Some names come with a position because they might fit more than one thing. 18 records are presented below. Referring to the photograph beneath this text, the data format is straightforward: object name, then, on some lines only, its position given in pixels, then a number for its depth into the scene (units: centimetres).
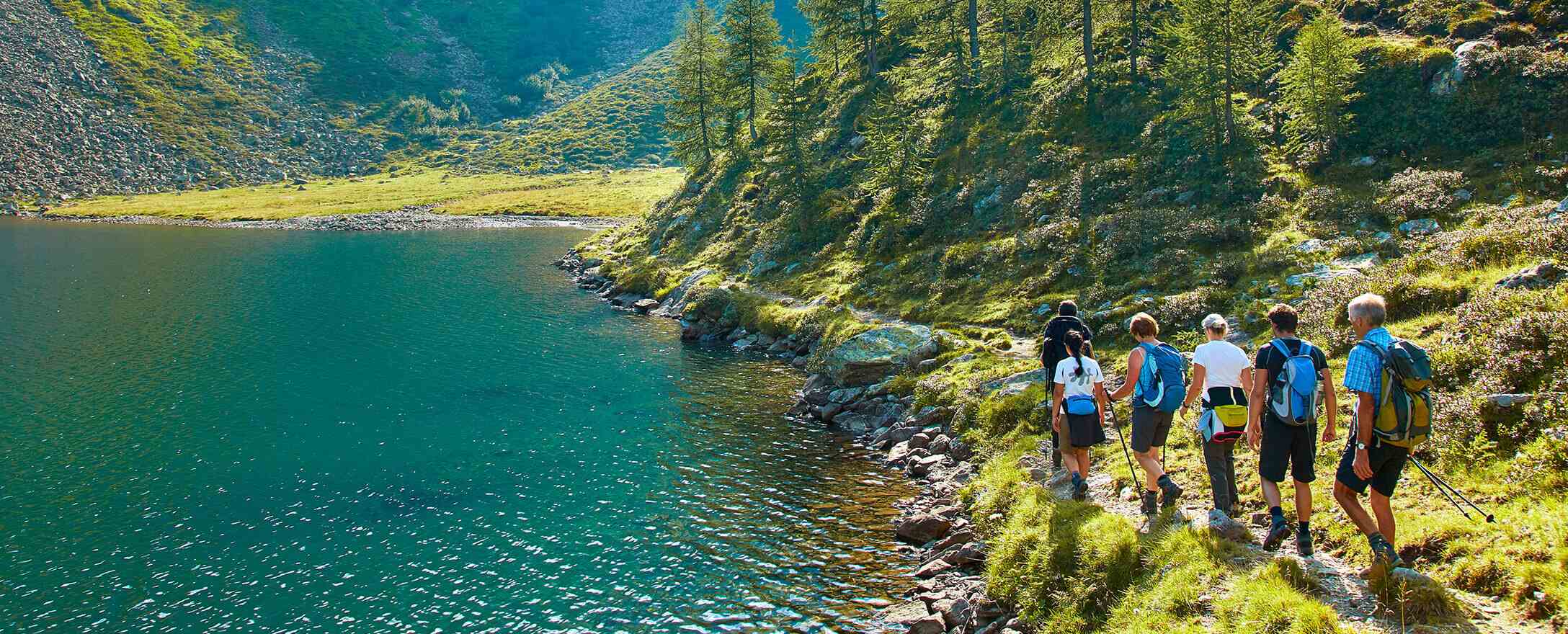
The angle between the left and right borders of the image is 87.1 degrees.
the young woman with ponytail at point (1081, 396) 1694
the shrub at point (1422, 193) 3164
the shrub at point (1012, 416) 2544
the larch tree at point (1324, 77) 3881
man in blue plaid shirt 1116
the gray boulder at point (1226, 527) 1489
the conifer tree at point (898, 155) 5525
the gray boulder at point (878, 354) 3503
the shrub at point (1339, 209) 3303
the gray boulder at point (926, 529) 2134
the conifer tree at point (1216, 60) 4234
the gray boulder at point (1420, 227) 3036
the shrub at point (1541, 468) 1328
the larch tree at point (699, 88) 8775
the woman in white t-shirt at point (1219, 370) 1406
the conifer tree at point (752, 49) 8319
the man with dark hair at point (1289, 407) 1250
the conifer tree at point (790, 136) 6319
